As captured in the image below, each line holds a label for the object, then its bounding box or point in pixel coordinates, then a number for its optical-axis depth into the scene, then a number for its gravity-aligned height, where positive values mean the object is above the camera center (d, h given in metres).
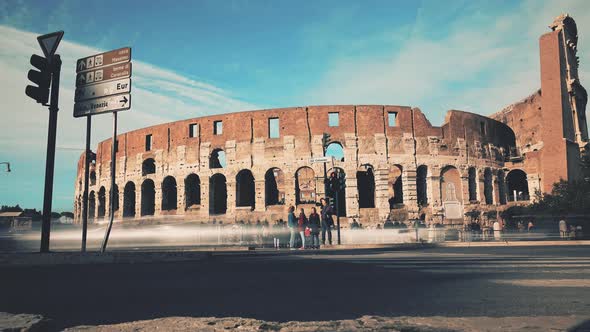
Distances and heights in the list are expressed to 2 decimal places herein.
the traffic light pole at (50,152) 8.14 +1.31
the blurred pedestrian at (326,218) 15.74 -0.15
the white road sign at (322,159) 16.30 +2.13
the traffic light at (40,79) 7.76 +2.56
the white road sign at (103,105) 9.10 +2.45
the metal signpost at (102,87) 9.11 +2.86
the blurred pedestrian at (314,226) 14.40 -0.40
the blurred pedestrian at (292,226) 14.22 -0.40
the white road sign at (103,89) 9.12 +2.79
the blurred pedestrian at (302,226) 14.29 -0.39
